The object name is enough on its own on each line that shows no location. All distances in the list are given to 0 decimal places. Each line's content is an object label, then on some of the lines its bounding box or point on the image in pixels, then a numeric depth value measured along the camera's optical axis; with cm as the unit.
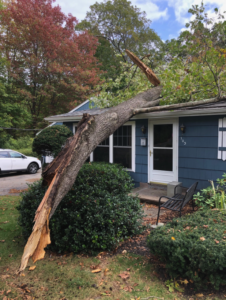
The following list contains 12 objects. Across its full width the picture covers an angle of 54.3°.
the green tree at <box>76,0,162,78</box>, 2311
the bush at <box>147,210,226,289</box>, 241
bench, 422
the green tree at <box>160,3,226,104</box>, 489
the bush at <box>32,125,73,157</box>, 717
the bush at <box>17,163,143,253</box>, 335
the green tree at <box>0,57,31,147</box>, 1667
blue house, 592
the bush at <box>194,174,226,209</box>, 449
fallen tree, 223
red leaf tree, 1675
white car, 1166
